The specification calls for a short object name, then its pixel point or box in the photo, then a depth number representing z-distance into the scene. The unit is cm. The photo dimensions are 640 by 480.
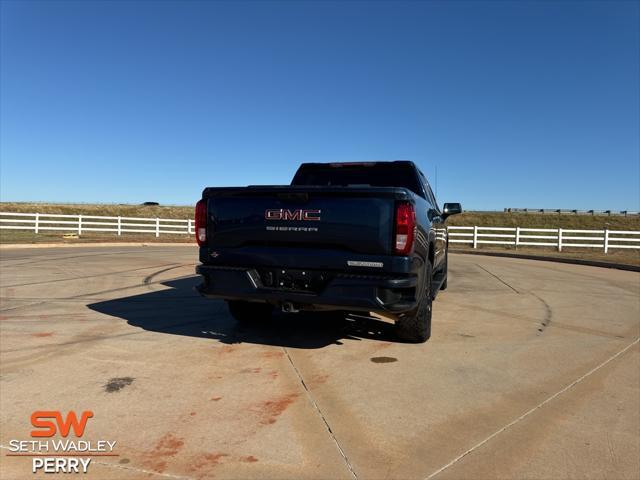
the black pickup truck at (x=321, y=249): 436
